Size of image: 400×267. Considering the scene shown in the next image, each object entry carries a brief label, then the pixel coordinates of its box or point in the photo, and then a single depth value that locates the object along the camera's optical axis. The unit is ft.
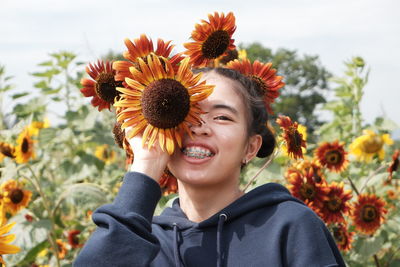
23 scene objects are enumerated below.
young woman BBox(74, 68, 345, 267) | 4.84
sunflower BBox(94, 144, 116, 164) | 17.83
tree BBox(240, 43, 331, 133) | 113.29
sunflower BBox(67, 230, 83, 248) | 11.44
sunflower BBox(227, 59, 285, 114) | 6.42
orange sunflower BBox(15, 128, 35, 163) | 11.82
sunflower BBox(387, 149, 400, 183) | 10.17
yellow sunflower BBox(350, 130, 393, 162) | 11.91
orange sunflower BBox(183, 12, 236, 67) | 6.27
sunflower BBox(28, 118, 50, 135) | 13.32
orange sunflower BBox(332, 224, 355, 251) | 9.12
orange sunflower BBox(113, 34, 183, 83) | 5.25
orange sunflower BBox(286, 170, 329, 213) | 8.53
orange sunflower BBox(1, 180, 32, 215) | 10.98
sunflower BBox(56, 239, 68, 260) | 11.72
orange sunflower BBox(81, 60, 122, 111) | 5.68
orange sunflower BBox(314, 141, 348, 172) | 10.22
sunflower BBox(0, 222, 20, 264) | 5.29
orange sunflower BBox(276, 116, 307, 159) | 6.60
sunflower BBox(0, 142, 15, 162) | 11.62
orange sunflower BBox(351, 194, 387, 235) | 9.71
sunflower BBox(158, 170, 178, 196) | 6.45
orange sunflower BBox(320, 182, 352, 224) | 8.60
